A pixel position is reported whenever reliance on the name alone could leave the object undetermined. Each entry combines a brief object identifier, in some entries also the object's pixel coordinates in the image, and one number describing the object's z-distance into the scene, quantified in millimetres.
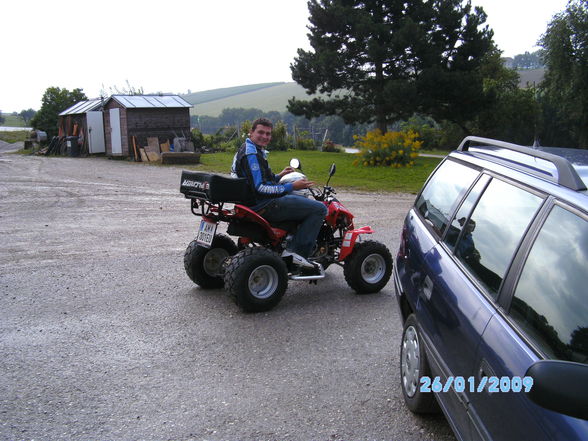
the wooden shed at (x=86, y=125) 30688
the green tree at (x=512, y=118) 39000
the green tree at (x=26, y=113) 108875
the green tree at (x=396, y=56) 25084
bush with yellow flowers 23156
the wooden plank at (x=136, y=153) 28044
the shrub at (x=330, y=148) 36906
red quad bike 5598
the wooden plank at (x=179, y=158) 25125
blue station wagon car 2049
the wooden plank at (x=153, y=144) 28433
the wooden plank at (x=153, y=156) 27125
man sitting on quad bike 5832
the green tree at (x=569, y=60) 31656
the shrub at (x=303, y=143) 37594
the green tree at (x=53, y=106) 39250
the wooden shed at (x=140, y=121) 28516
